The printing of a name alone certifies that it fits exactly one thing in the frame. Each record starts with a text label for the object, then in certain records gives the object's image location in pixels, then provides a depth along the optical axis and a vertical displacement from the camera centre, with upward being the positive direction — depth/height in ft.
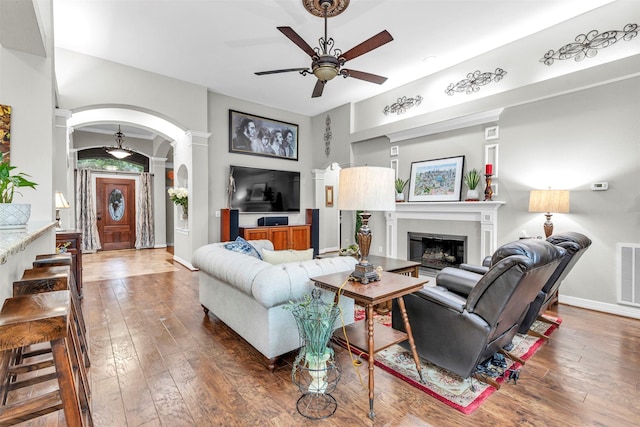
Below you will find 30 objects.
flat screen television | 20.56 +1.09
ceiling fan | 9.04 +5.03
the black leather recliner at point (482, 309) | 5.75 -2.22
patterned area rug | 6.10 -3.91
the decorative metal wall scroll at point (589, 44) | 10.67 +6.08
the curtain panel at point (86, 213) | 24.67 -0.62
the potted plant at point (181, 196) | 19.08 +0.59
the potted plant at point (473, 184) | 14.67 +1.02
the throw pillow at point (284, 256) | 8.64 -1.49
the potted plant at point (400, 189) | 17.66 +0.94
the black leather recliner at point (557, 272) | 8.07 -1.87
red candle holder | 13.98 +0.65
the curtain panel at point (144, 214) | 27.45 -0.79
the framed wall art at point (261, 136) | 20.38 +4.95
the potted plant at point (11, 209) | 5.21 -0.06
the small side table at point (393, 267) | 10.86 -2.35
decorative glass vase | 5.66 -2.85
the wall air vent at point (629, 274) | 10.55 -2.44
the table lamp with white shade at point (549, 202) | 11.23 +0.11
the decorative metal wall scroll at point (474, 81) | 14.02 +6.04
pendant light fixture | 22.81 +4.19
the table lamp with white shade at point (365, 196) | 6.42 +0.20
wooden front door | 26.32 -0.60
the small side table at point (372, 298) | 5.75 -1.82
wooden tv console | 19.45 -2.02
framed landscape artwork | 15.65 +1.37
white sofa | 7.00 -2.16
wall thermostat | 11.06 +0.70
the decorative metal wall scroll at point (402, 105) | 17.24 +5.96
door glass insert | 26.84 +0.04
